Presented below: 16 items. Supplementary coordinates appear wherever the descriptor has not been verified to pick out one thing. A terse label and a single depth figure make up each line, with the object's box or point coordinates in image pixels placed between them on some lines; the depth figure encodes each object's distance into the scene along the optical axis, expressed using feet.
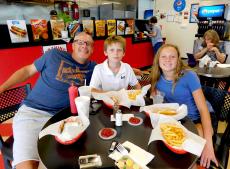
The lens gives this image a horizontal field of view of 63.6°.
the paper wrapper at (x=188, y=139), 3.05
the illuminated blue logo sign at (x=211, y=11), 17.92
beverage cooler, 16.34
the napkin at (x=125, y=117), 4.19
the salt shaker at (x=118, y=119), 3.88
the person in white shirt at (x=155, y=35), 17.74
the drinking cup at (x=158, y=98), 5.10
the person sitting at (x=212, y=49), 10.23
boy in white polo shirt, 6.03
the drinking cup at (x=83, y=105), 3.81
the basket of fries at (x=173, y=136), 3.08
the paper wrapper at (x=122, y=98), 4.74
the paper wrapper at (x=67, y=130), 3.30
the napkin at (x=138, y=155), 2.92
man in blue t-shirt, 4.89
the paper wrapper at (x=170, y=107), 3.94
